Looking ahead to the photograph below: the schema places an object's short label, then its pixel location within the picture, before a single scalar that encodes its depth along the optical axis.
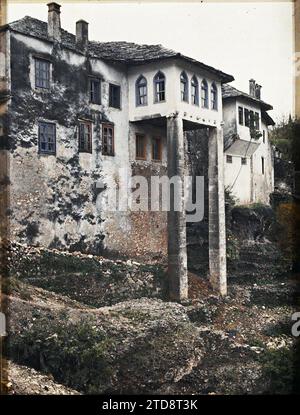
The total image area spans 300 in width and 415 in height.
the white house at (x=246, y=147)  24.53
